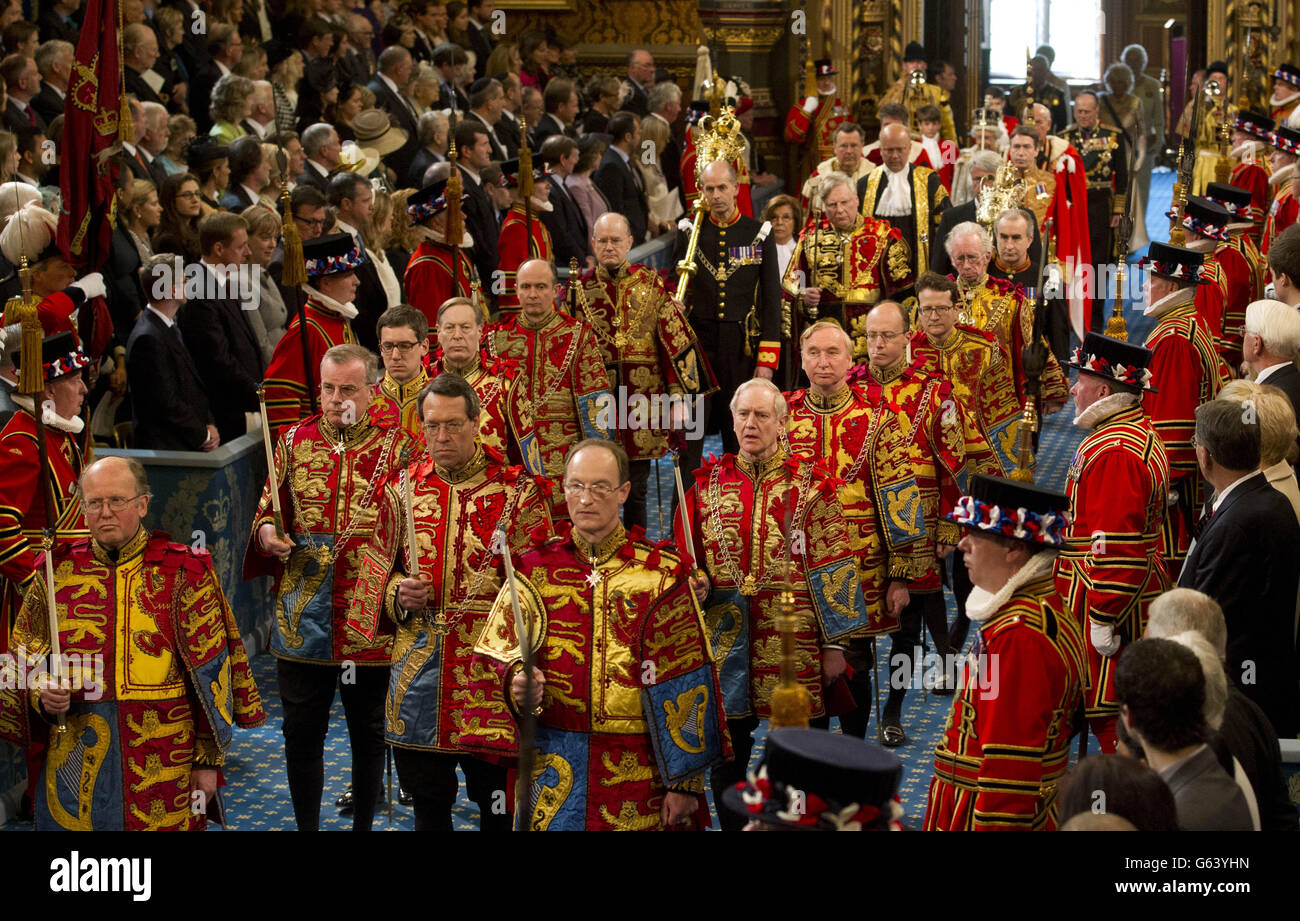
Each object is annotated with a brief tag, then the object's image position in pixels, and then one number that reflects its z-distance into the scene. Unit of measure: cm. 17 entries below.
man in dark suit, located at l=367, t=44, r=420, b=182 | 1449
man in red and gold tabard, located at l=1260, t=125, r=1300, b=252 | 1116
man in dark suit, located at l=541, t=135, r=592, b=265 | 1282
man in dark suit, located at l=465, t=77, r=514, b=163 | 1402
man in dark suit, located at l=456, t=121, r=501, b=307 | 1173
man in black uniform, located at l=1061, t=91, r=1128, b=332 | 1659
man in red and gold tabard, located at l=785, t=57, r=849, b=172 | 1891
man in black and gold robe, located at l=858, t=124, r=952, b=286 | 1284
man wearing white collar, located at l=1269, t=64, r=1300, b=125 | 1541
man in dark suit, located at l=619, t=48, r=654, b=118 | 1803
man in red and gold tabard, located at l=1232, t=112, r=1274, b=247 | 1267
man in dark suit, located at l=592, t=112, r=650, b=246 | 1438
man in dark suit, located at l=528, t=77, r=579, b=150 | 1578
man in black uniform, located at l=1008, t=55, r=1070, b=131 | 2165
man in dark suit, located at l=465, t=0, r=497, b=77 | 1867
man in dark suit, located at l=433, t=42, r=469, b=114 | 1544
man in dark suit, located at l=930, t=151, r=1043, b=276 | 1177
